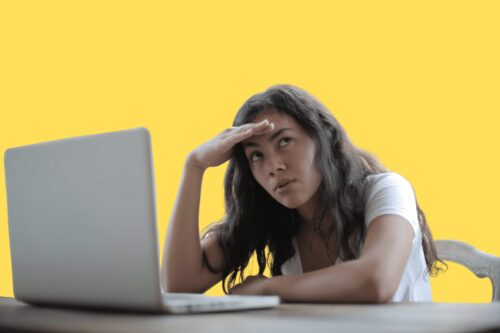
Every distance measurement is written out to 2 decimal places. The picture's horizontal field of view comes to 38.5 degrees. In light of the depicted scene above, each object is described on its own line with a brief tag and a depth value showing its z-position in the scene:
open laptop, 1.07
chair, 1.96
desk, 0.91
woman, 1.83
